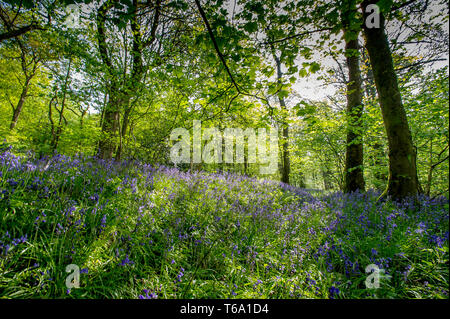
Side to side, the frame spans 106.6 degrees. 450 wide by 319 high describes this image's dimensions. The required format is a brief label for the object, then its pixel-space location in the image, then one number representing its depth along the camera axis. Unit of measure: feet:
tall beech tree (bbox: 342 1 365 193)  22.26
